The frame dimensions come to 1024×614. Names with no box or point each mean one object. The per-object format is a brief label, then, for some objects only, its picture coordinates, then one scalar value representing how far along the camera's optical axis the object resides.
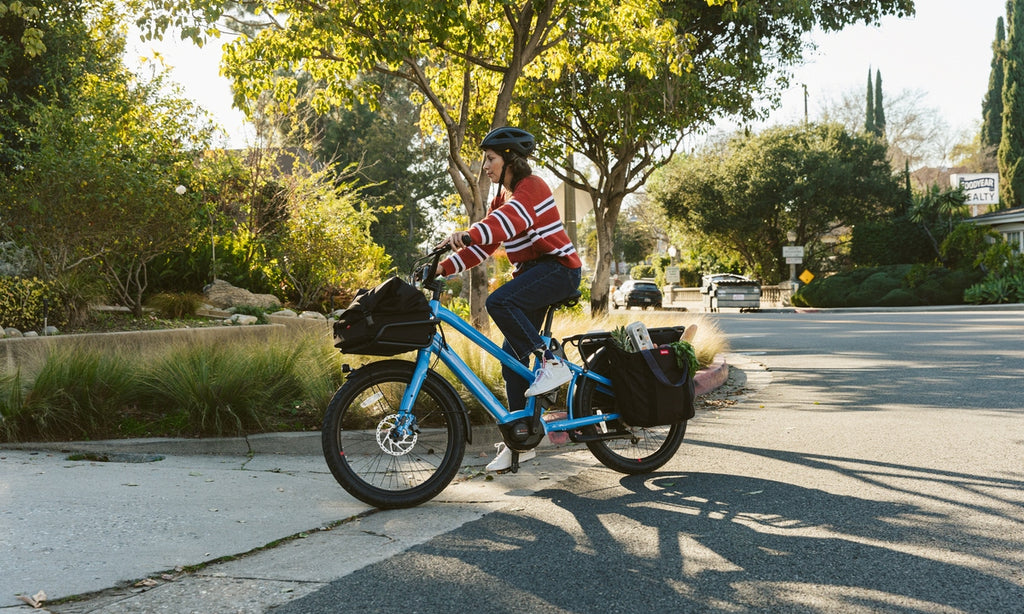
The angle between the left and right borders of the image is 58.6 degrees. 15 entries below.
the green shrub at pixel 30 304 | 10.80
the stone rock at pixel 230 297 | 14.92
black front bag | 4.94
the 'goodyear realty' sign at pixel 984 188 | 51.59
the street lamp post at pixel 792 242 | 43.95
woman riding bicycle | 5.25
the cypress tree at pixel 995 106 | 55.31
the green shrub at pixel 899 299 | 37.09
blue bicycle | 5.01
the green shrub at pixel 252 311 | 13.75
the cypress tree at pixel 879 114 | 68.50
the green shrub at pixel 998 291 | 34.34
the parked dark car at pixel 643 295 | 44.09
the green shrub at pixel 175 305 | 13.86
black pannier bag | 5.60
